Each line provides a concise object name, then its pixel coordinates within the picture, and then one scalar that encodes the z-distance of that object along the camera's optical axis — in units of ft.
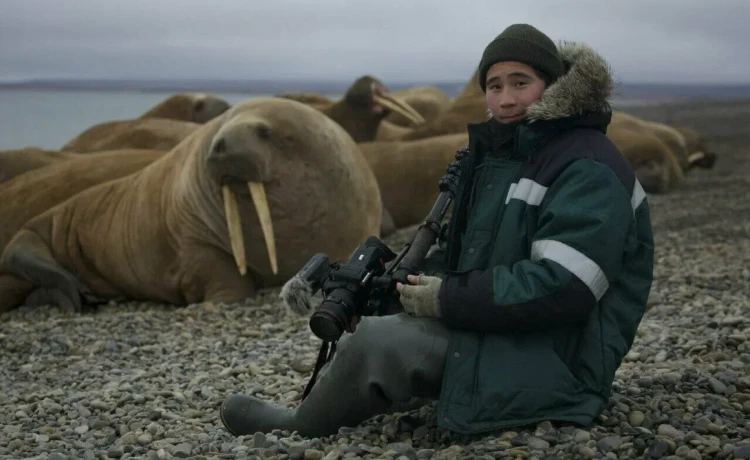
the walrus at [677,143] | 38.89
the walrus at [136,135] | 28.78
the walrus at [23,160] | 25.32
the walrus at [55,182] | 23.08
